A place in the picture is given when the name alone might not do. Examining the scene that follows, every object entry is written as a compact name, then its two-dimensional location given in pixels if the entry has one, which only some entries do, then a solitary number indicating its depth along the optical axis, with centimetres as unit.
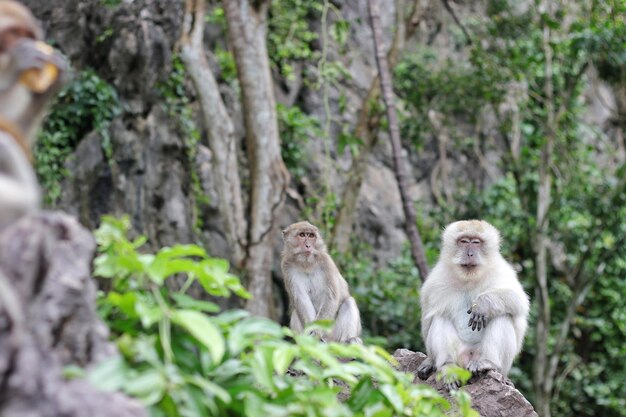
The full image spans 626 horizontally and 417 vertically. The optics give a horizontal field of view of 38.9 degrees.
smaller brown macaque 819
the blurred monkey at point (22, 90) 296
